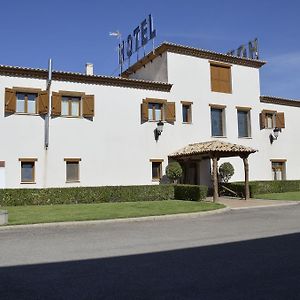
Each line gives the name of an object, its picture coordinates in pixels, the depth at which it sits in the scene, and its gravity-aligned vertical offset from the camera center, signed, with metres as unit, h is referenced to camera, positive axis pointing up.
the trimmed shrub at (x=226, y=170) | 26.05 +0.44
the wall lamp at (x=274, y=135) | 29.83 +3.15
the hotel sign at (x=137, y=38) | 27.39 +10.42
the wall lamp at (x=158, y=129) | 24.23 +3.01
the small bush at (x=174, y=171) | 23.50 +0.38
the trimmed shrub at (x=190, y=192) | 20.06 -0.80
